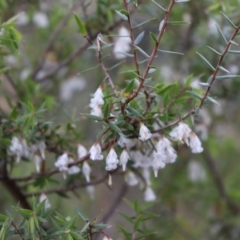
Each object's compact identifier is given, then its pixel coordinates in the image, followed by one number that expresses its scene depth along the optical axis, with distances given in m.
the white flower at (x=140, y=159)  0.72
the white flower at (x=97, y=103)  0.69
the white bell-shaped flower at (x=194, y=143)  0.70
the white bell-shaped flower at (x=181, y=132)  0.69
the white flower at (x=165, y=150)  0.70
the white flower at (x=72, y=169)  0.73
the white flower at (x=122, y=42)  0.79
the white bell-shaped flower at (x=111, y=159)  0.69
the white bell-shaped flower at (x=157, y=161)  0.70
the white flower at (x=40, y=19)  0.88
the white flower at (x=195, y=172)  0.98
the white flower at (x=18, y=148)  0.72
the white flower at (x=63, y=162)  0.72
